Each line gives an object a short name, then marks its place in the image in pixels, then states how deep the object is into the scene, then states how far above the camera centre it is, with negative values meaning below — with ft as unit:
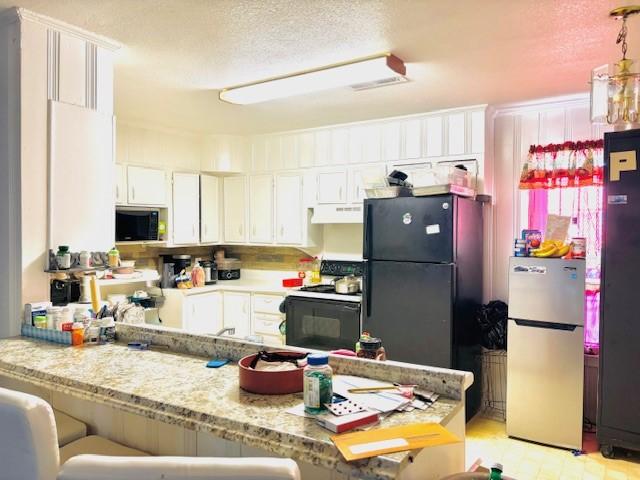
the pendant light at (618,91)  7.02 +2.12
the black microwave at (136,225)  14.11 +0.24
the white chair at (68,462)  3.12 -1.55
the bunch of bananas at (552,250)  10.85 -0.32
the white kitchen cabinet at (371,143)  14.07 +2.65
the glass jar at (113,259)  8.52 -0.45
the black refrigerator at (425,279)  11.26 -1.07
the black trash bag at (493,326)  12.23 -2.28
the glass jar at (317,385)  4.74 -1.48
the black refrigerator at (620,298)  9.74 -1.26
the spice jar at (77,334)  7.44 -1.55
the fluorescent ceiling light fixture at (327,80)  8.95 +3.10
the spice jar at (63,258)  7.73 -0.40
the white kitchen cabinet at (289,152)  15.78 +2.68
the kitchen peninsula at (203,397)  4.33 -1.76
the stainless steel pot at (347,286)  13.85 -1.47
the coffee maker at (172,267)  15.62 -1.10
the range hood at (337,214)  14.42 +0.62
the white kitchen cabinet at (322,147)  15.06 +2.71
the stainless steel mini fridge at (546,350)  10.54 -2.55
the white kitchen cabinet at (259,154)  16.49 +2.73
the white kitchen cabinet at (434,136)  13.04 +2.66
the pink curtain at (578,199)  11.64 +0.91
